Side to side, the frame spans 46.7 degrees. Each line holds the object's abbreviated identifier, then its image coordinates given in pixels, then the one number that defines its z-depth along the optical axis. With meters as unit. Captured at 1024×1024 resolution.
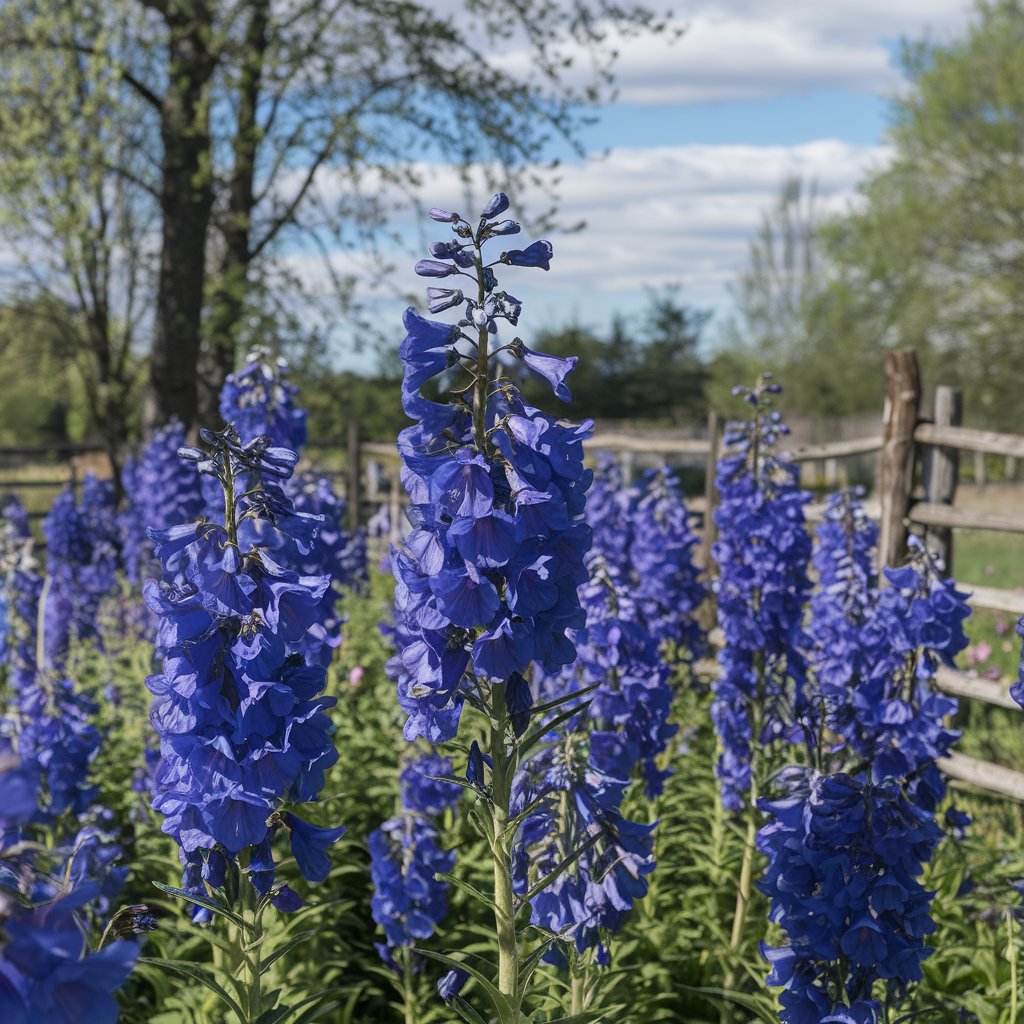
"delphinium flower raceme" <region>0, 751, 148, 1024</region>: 1.17
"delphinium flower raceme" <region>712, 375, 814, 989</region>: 4.27
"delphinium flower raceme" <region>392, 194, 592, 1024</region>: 2.02
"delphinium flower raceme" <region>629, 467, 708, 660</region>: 5.42
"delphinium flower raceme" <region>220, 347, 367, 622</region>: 5.07
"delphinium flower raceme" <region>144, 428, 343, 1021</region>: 2.11
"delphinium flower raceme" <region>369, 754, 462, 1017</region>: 3.65
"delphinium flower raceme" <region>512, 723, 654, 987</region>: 2.70
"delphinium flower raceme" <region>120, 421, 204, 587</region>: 6.91
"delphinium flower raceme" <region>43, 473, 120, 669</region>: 7.99
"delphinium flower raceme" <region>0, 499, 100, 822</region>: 4.09
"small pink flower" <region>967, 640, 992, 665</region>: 7.64
